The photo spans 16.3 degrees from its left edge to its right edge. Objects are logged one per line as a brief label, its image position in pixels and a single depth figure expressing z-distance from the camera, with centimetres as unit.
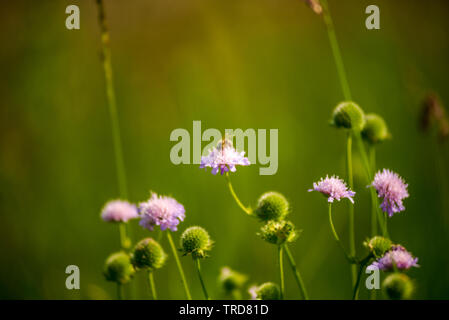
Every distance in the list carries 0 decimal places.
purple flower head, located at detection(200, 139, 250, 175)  78
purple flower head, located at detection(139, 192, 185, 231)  78
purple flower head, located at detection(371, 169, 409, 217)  77
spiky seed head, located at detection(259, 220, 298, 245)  76
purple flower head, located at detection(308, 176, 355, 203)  77
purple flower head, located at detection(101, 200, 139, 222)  82
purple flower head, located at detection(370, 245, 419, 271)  75
